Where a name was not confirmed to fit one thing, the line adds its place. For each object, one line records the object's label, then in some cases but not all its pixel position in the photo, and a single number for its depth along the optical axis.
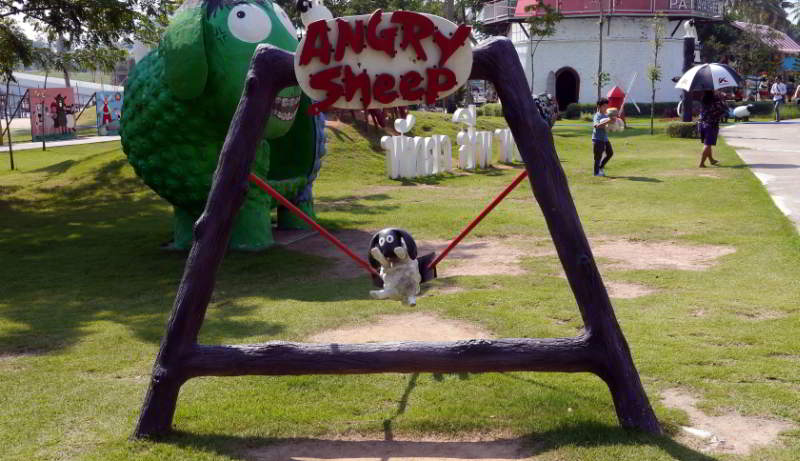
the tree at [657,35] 31.41
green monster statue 8.54
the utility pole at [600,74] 36.19
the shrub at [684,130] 25.75
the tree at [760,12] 69.72
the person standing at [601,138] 15.46
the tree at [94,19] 13.41
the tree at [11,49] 14.51
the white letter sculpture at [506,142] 19.75
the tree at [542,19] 36.88
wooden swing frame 4.43
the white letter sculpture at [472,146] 18.33
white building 39.94
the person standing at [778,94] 33.55
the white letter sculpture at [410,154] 16.55
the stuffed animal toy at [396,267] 4.89
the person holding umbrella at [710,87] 16.78
